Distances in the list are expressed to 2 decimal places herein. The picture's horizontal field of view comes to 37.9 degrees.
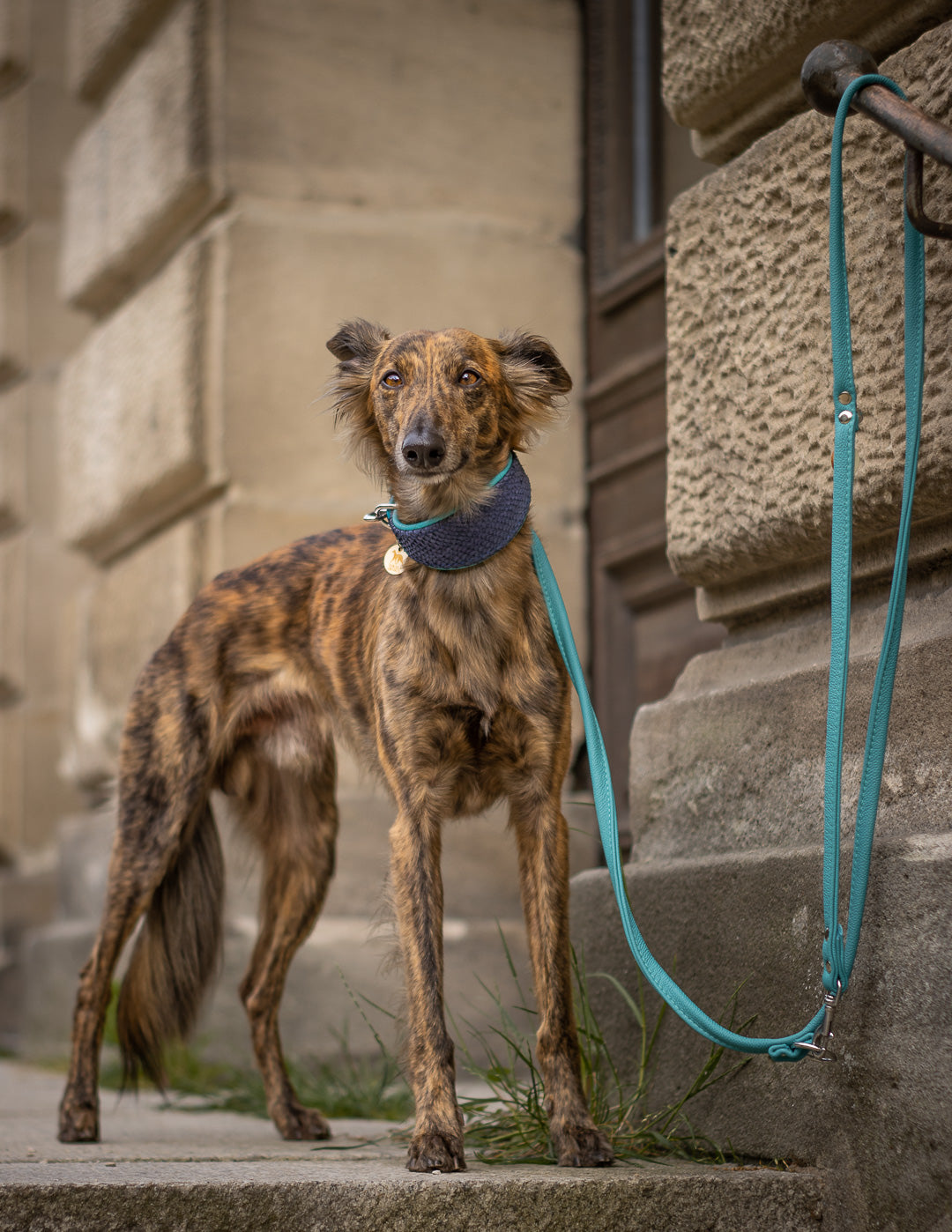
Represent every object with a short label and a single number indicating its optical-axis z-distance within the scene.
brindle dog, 2.59
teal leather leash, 2.07
